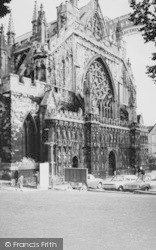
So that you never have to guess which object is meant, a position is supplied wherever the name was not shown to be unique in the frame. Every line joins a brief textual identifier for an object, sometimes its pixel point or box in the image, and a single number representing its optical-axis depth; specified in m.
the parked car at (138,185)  22.55
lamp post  25.41
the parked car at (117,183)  22.81
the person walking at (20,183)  20.80
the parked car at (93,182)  24.41
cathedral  25.59
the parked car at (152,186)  23.25
